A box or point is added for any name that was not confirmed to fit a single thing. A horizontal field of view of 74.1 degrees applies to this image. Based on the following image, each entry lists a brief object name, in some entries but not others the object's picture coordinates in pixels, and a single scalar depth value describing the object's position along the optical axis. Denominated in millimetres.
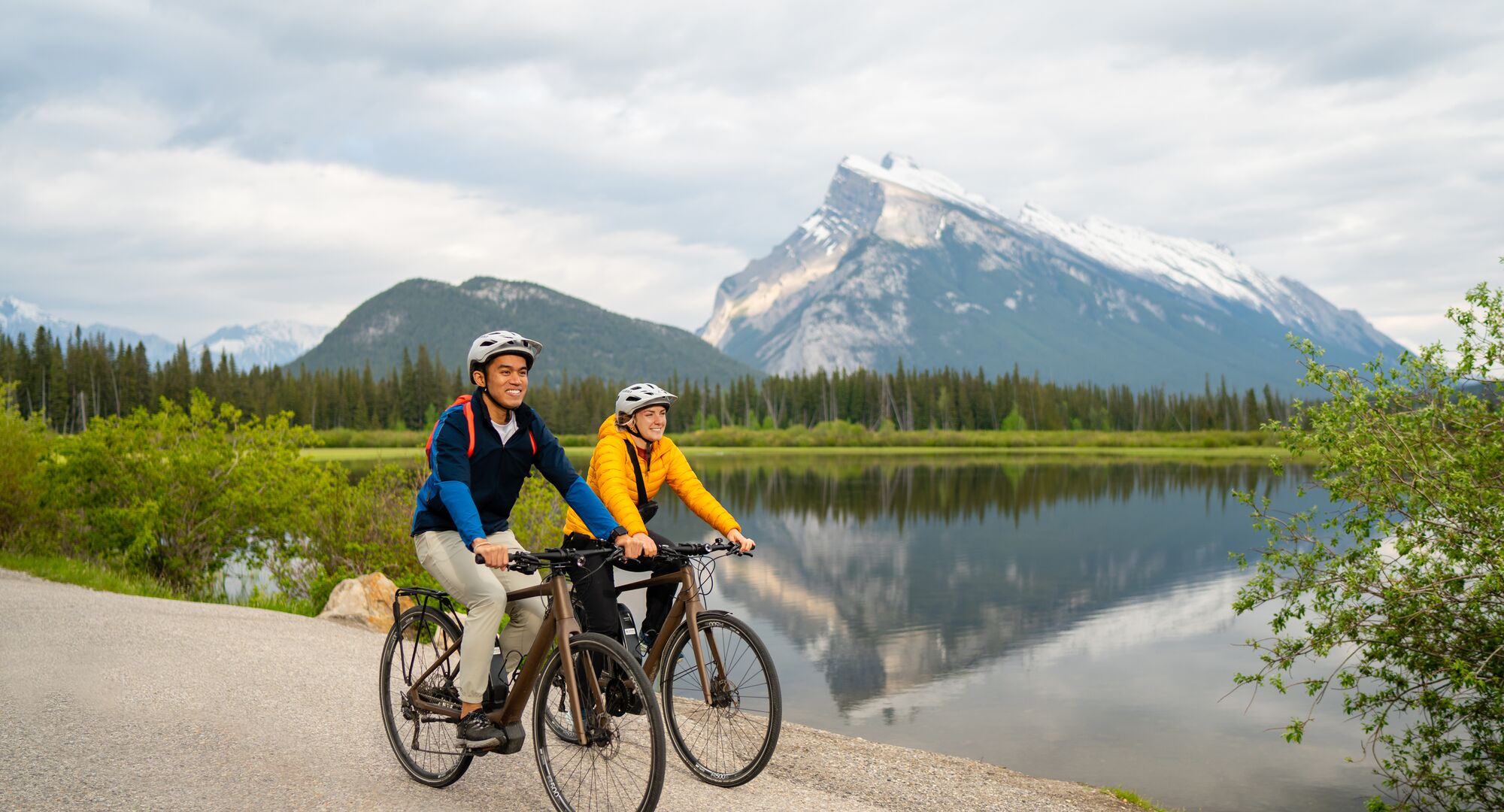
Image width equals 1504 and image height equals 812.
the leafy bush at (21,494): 19094
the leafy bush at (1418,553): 9023
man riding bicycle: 5777
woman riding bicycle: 6852
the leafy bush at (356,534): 16703
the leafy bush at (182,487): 17500
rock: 12852
